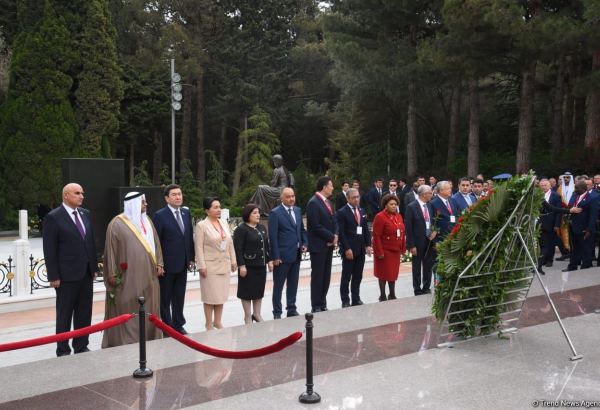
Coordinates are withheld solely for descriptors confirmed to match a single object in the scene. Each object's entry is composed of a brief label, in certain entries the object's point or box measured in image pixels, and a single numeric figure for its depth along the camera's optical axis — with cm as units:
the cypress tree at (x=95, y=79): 2595
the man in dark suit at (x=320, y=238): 898
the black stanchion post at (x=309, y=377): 483
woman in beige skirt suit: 777
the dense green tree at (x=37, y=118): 2428
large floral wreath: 648
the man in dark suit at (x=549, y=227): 1288
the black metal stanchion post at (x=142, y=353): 541
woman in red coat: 924
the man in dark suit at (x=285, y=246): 855
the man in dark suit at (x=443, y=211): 996
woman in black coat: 802
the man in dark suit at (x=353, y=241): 930
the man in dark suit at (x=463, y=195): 1035
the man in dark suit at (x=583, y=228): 1224
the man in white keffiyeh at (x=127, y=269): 691
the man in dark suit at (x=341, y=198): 1652
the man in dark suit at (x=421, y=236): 985
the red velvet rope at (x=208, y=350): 523
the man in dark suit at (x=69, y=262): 674
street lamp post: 2647
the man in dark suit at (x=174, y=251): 774
